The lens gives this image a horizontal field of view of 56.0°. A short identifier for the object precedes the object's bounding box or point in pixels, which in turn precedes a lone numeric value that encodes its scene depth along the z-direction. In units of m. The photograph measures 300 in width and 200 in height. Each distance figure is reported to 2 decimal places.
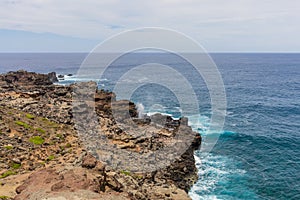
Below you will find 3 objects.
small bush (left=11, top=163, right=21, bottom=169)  35.48
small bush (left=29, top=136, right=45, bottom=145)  42.38
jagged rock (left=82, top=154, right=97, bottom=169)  30.66
